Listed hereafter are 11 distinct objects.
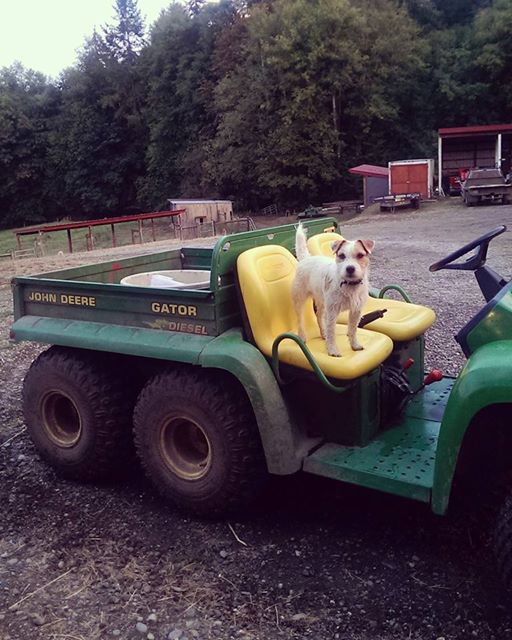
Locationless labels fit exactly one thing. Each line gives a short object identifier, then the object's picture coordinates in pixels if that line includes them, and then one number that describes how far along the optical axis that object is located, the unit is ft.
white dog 10.62
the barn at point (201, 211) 109.40
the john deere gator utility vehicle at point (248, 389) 9.37
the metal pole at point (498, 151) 103.04
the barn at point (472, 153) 110.11
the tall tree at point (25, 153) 186.50
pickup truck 75.77
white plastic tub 13.89
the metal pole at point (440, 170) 98.53
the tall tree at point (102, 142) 181.88
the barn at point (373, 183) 103.30
